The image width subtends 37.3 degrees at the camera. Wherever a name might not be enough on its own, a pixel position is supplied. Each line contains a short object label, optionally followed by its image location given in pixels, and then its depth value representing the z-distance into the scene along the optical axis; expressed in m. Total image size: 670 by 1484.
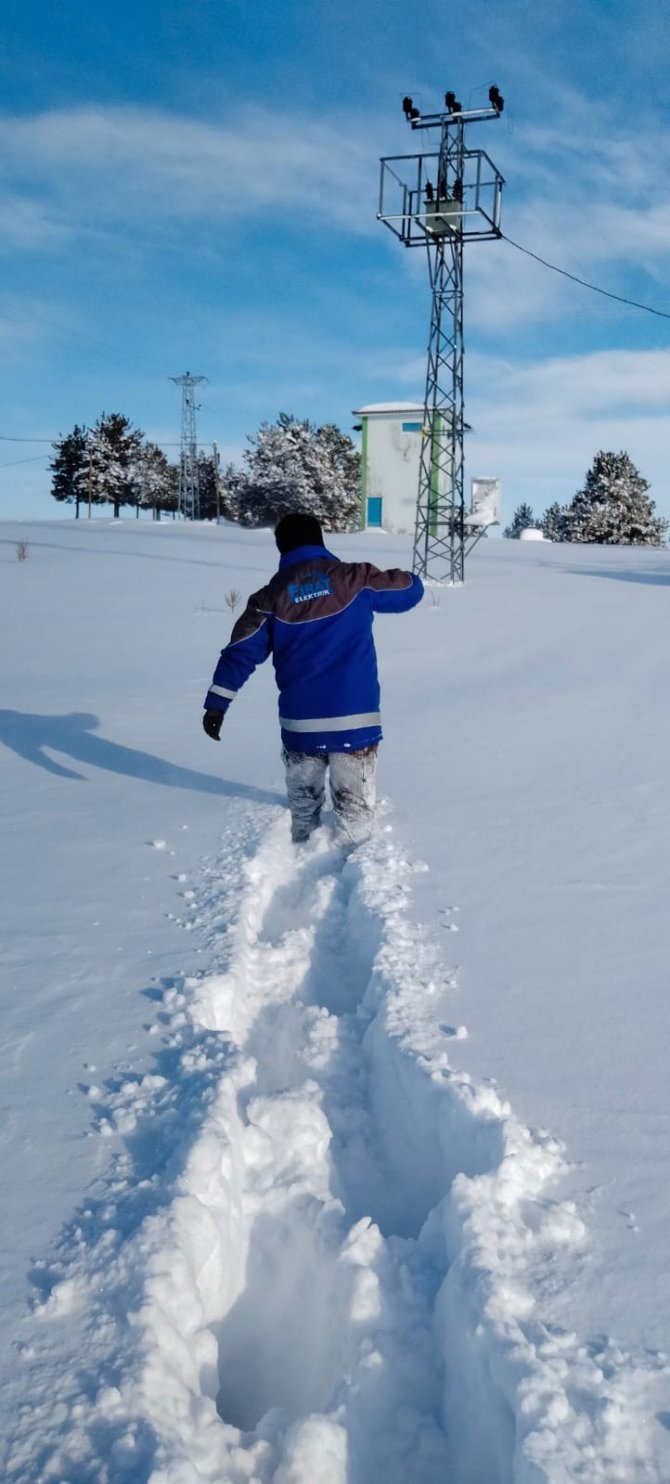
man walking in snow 4.68
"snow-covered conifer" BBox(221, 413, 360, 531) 48.84
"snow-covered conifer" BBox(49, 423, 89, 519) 60.03
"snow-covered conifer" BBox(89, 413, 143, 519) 59.91
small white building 36.91
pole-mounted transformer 16.02
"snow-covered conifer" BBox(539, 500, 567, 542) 62.96
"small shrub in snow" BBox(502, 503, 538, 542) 91.31
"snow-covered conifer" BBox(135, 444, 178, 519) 60.00
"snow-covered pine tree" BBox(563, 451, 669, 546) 50.97
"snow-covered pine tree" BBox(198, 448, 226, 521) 61.75
